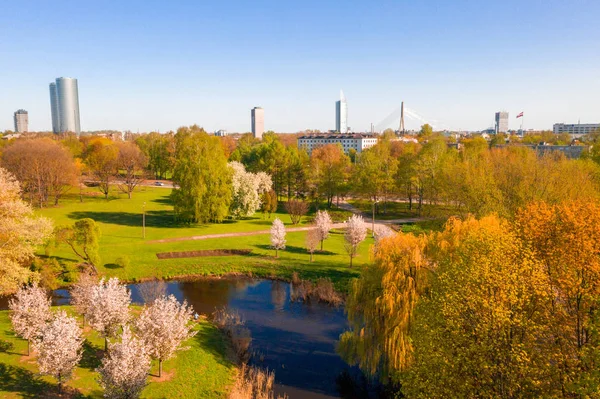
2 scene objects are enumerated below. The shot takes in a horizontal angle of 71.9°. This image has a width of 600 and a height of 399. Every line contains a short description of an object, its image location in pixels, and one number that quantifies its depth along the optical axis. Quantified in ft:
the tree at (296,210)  198.59
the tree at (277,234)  143.64
